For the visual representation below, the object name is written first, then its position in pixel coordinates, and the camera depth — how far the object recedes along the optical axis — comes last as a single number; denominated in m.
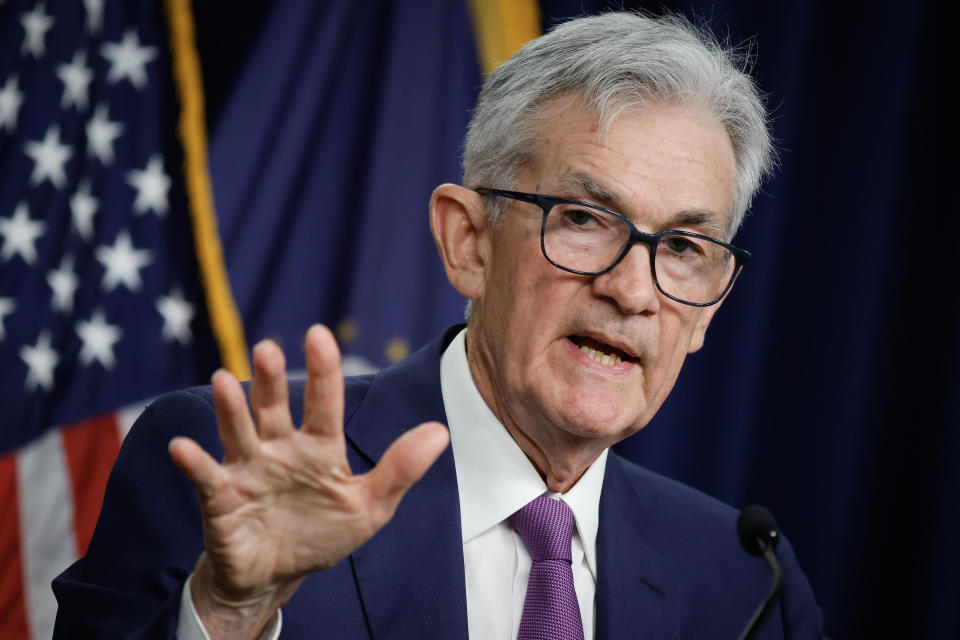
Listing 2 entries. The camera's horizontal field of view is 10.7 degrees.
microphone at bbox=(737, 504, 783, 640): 2.65
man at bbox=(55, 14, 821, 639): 2.71
